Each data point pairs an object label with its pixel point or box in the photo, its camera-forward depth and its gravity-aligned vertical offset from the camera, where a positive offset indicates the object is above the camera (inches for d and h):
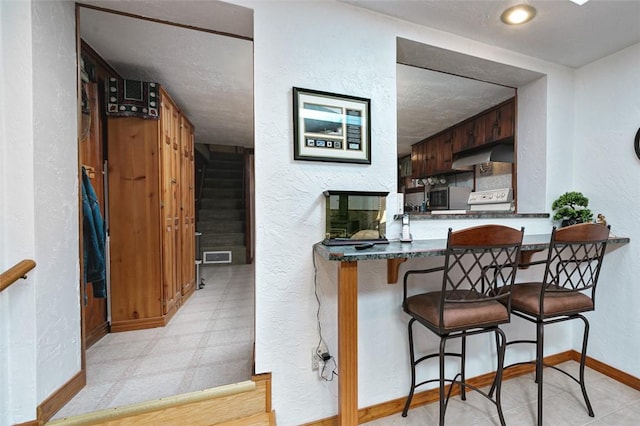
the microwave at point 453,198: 126.5 +4.9
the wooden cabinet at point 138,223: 87.2 -4.7
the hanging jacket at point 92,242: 64.9 -8.3
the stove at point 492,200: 93.0 +2.9
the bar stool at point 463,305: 43.6 -19.8
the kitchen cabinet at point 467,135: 117.8 +36.0
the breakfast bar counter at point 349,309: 44.3 -18.5
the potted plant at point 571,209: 76.2 -0.6
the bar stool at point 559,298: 52.8 -21.1
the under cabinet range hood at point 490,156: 104.8 +22.9
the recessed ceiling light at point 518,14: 57.7 +45.2
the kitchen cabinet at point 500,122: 100.3 +35.8
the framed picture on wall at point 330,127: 55.2 +18.4
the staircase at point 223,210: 197.8 -0.8
